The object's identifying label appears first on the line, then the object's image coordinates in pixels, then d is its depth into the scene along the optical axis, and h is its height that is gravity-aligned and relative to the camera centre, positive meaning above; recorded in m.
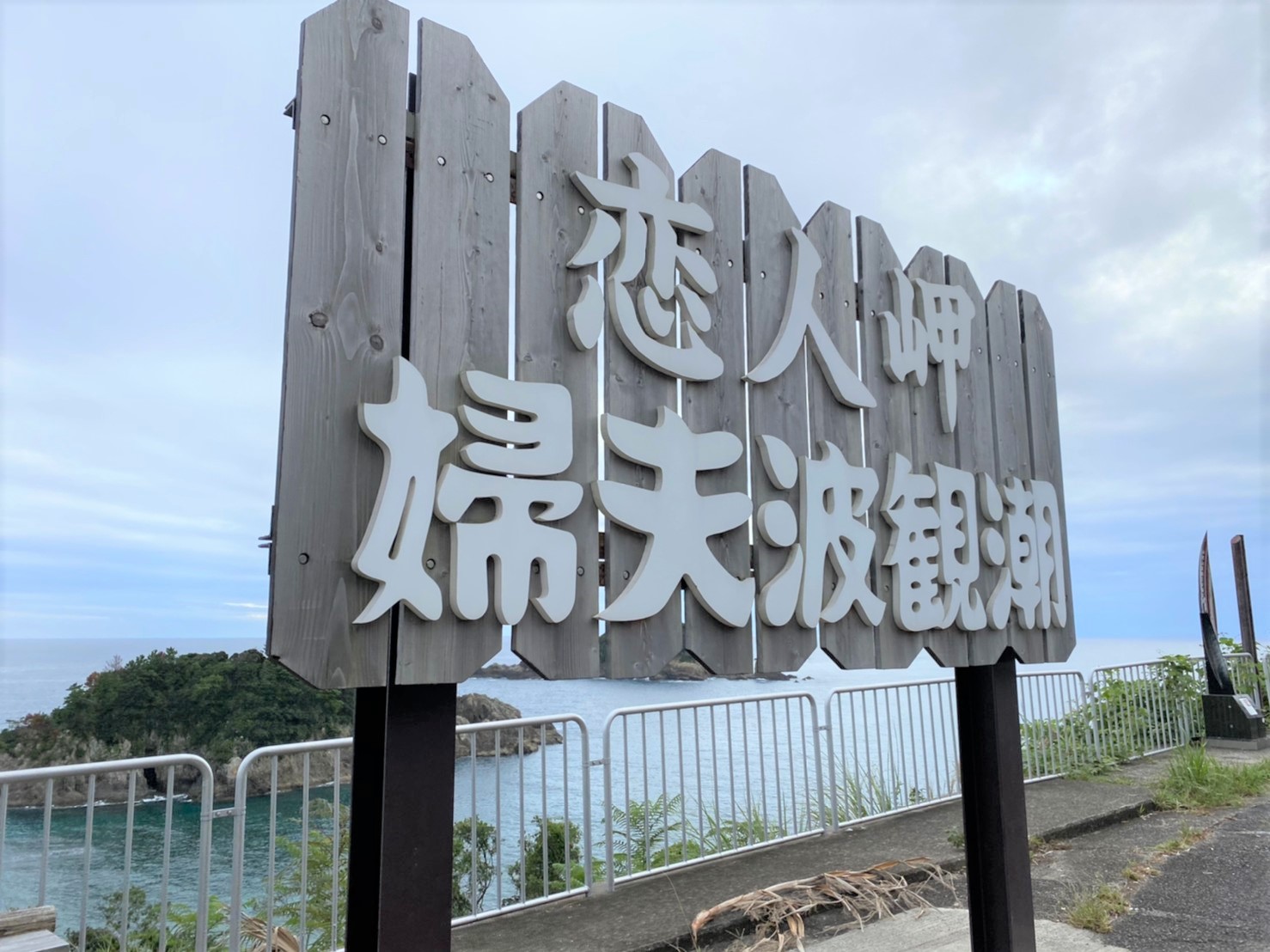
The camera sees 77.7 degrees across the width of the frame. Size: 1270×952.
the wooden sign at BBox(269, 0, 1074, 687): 1.30 +0.40
